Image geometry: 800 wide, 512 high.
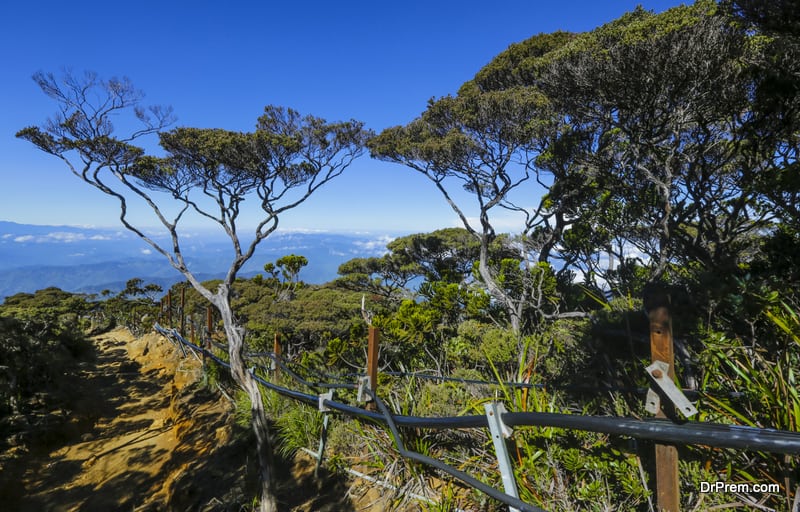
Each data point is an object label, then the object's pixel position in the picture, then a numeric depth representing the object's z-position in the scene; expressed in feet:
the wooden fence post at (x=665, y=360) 3.76
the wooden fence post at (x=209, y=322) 22.35
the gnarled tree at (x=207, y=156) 25.71
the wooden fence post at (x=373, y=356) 9.16
